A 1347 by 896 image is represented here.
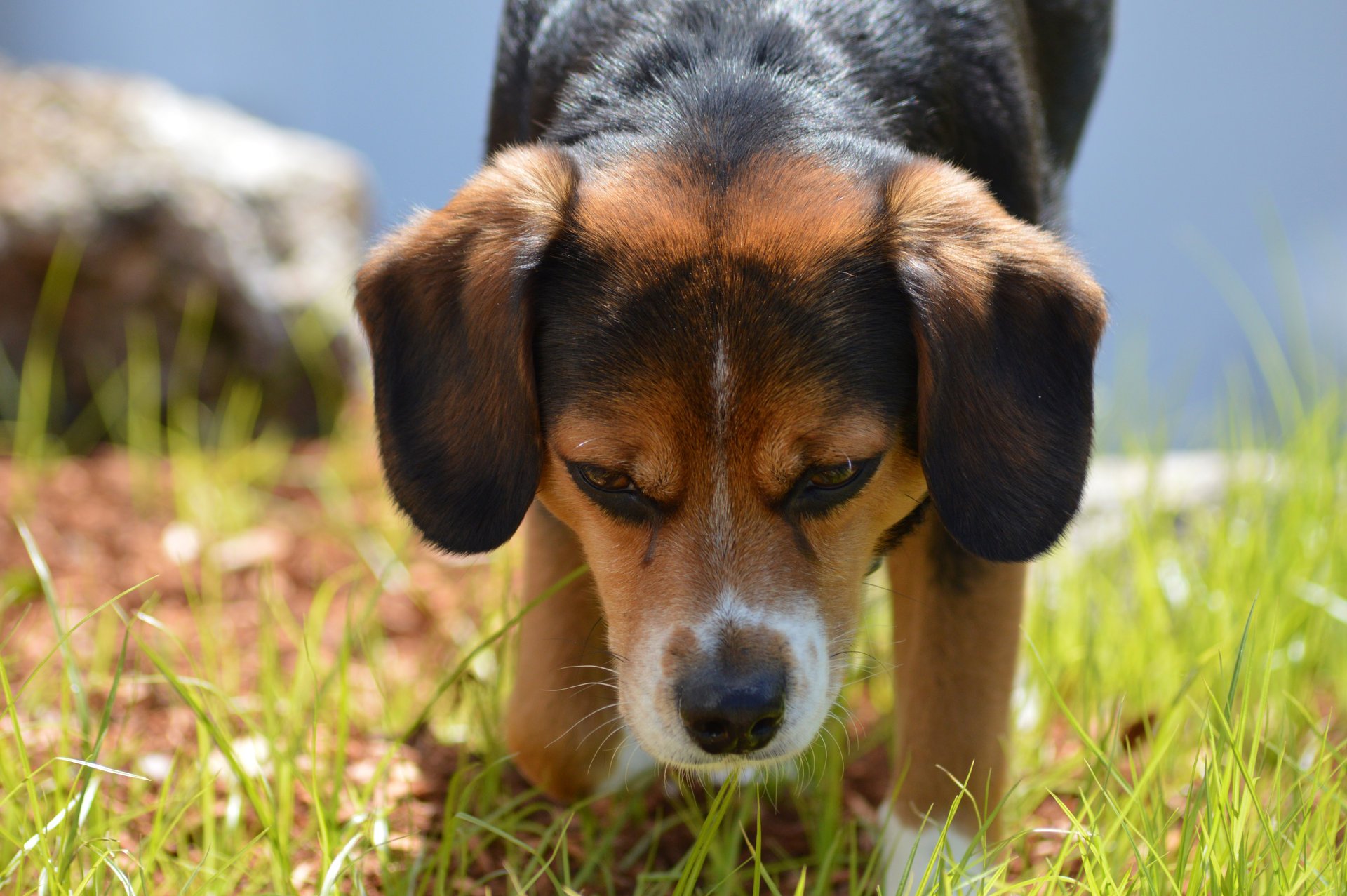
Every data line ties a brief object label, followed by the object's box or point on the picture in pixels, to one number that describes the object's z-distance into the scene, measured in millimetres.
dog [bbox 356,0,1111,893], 2430
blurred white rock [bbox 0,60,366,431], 5676
